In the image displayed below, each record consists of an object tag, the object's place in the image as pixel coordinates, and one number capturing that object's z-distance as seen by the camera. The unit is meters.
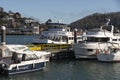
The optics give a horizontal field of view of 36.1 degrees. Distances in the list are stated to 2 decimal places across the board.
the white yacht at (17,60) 16.61
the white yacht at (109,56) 22.67
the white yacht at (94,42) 23.86
